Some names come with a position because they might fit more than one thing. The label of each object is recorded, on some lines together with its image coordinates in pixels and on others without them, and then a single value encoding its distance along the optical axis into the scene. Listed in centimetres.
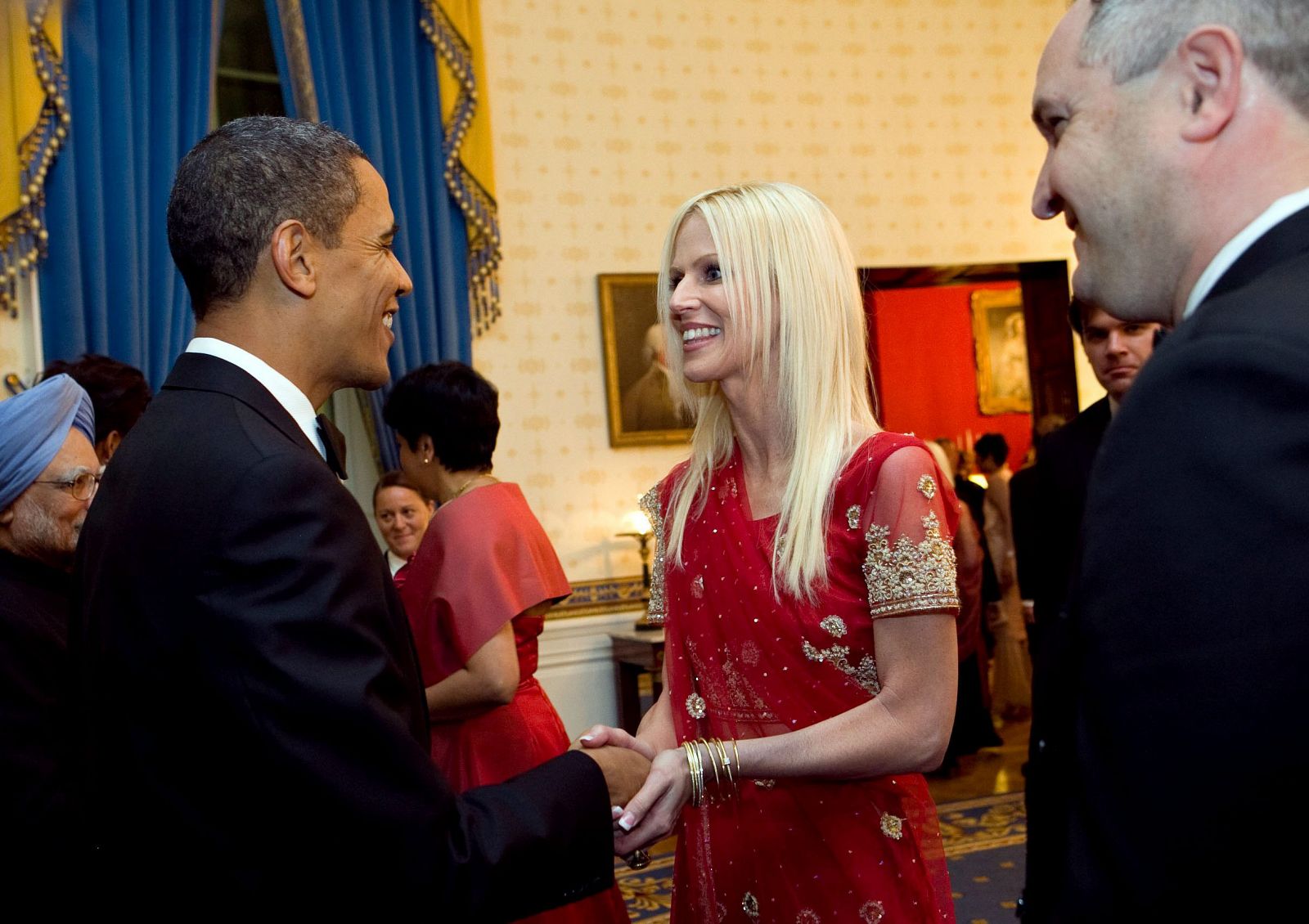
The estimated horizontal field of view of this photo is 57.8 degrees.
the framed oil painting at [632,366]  707
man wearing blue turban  205
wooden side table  650
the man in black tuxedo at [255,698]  139
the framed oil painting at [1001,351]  807
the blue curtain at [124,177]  562
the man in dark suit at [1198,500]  90
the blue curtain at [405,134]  637
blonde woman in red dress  195
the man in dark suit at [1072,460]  334
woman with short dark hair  307
